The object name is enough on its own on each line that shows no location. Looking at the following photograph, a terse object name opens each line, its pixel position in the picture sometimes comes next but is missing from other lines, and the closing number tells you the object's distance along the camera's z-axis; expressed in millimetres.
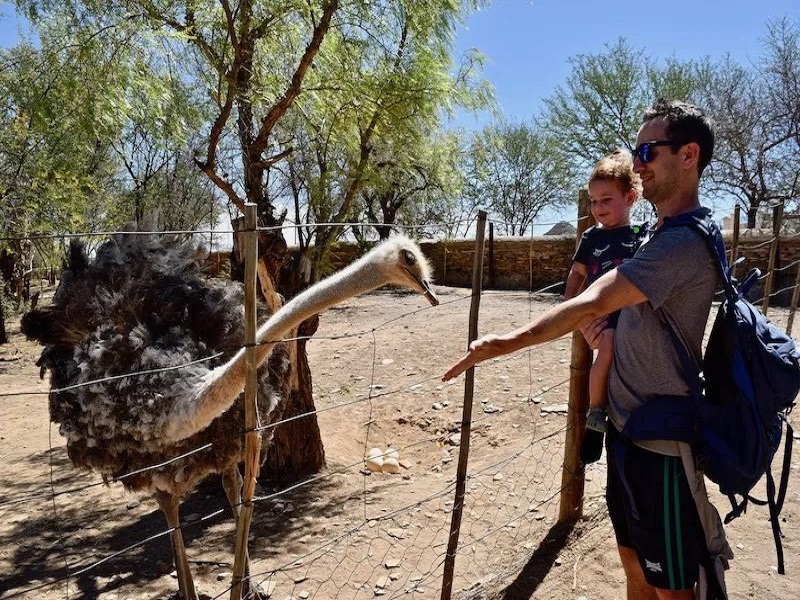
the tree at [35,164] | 8141
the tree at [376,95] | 5074
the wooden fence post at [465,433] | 2695
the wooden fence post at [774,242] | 4977
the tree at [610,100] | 17984
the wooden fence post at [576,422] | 3424
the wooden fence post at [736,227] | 4576
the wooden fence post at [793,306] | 5602
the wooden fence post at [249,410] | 1916
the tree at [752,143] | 17312
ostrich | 2639
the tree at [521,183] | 26109
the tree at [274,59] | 4371
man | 1632
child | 2697
